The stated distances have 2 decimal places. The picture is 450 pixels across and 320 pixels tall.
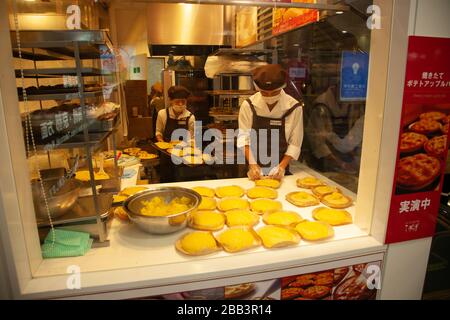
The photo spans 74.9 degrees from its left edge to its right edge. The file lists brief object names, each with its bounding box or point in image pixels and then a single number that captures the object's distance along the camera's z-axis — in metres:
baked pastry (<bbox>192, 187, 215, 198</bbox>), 1.72
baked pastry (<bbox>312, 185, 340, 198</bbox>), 1.71
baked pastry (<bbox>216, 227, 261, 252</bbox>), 1.19
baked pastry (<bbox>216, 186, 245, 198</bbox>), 1.73
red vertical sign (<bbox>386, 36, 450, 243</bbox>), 1.15
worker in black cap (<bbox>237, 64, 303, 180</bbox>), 2.16
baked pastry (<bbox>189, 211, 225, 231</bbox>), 1.35
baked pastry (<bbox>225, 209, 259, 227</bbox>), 1.38
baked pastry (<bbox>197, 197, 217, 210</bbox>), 1.55
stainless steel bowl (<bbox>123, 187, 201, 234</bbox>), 1.25
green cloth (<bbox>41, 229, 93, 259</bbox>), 1.18
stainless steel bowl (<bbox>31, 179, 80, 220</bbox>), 1.19
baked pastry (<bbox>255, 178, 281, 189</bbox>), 1.86
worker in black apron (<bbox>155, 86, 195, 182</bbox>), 3.34
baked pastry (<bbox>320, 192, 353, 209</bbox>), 1.58
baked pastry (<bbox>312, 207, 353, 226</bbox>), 1.42
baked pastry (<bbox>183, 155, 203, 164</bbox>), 2.74
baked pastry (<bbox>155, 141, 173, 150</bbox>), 3.02
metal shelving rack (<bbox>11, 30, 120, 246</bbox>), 1.05
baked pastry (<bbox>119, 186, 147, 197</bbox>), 1.71
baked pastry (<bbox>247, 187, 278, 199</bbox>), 1.70
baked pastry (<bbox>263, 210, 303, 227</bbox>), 1.38
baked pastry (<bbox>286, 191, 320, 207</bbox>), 1.61
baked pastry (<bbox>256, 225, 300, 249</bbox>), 1.22
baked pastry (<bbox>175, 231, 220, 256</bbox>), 1.16
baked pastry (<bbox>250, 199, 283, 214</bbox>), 1.53
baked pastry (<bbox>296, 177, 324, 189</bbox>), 1.86
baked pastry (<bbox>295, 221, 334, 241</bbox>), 1.27
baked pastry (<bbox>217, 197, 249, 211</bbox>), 1.55
